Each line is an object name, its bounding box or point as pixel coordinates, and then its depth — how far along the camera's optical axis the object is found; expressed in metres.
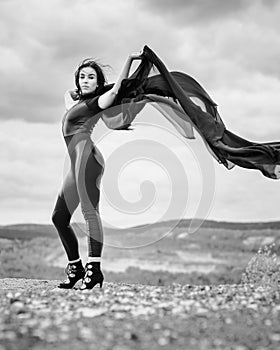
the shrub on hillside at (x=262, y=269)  10.13
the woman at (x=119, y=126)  7.86
